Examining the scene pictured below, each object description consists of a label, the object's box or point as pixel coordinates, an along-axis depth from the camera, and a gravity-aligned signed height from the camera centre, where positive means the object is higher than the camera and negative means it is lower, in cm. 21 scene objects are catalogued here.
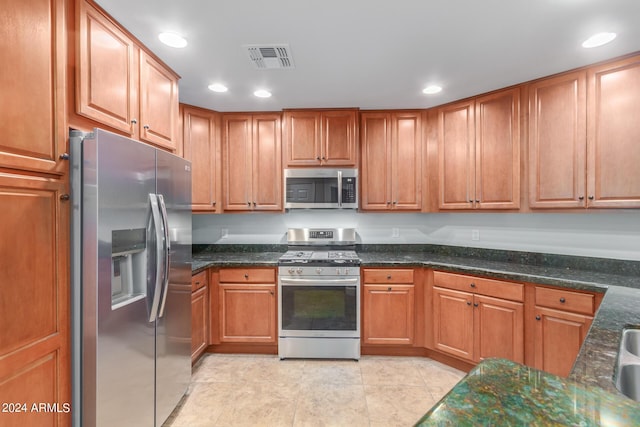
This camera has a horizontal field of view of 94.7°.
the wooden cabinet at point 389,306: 282 -90
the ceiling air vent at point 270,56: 195 +109
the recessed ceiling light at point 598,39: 180 +108
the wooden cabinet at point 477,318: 229 -89
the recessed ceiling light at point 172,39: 180 +109
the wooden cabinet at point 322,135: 310 +82
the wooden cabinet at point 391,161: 312 +55
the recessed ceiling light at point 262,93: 265 +110
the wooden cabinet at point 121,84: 145 +77
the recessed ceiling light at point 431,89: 261 +111
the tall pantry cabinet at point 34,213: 111 +0
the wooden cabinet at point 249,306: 286 -90
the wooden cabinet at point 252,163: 318 +54
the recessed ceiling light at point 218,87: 253 +110
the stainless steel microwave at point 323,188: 307 +26
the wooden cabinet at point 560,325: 197 -79
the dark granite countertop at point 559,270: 92 -46
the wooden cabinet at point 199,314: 256 -91
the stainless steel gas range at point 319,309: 279 -91
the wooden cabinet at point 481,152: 255 +55
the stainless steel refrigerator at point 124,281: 135 -35
